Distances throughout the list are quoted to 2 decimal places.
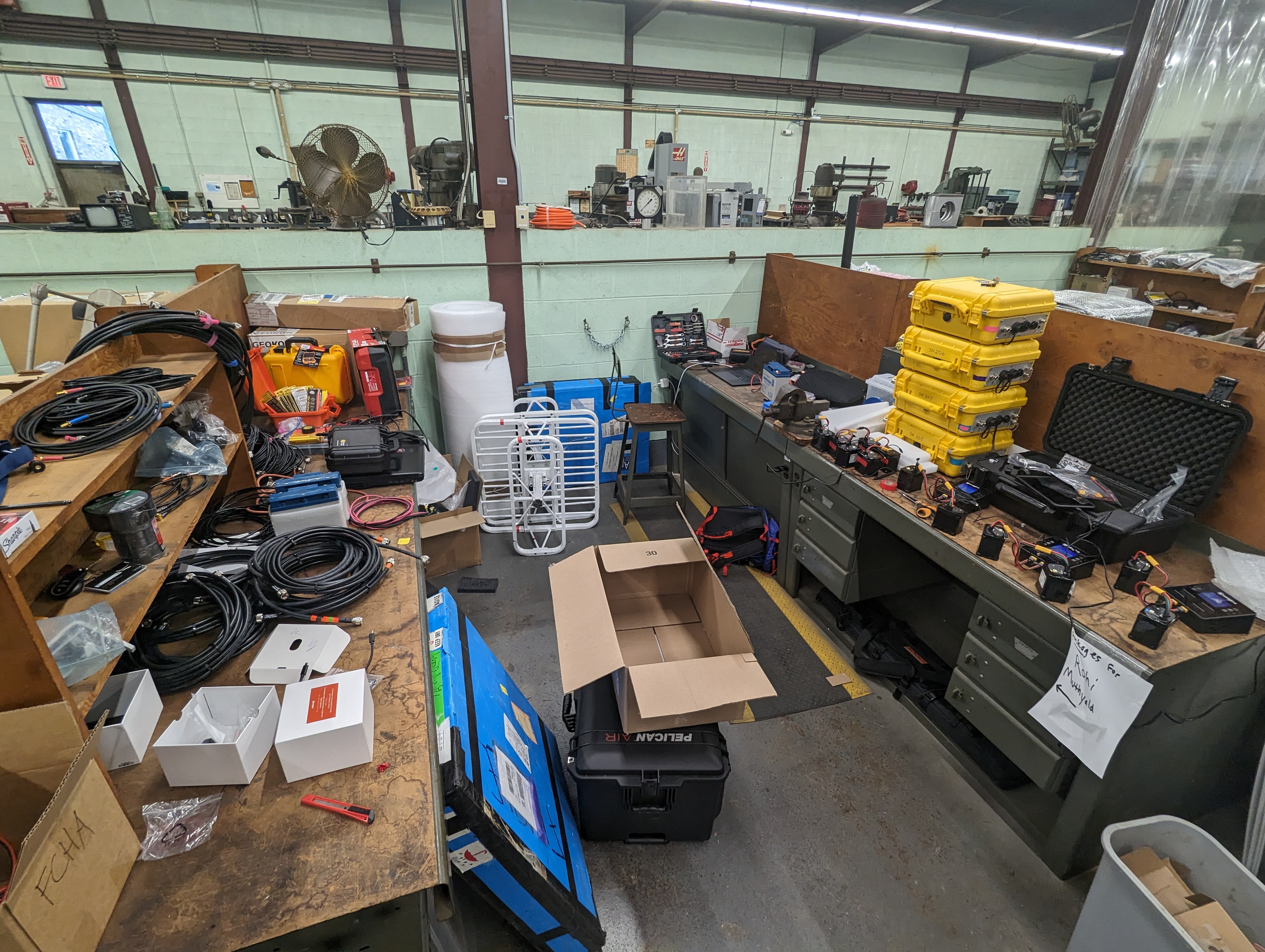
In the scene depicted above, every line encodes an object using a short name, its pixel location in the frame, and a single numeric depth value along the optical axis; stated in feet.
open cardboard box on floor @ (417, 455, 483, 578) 8.64
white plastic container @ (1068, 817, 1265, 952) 3.69
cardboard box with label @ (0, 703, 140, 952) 2.10
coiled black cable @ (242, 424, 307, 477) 6.59
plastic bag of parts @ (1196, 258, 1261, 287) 11.41
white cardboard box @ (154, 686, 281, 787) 3.11
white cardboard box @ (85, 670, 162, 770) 3.25
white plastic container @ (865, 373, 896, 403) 8.21
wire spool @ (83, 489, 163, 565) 3.75
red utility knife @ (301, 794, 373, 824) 3.06
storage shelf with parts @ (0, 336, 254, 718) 2.53
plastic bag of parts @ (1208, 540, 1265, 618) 4.42
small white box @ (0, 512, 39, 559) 2.47
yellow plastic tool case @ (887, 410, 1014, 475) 6.67
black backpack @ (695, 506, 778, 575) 9.15
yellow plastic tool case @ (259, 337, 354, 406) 8.35
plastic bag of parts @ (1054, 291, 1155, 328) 7.27
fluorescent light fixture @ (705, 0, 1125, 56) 14.65
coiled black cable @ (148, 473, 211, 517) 4.59
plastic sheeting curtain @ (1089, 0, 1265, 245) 10.46
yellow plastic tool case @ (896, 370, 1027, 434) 6.40
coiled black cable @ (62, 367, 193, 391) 4.50
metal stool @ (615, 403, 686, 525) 9.91
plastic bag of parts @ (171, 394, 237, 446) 5.32
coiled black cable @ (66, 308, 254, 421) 4.65
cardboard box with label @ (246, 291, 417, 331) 9.16
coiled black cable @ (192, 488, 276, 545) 5.38
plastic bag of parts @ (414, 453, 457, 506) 8.64
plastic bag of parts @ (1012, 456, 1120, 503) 5.43
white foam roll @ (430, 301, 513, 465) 9.69
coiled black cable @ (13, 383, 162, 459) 3.49
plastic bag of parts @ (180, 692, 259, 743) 3.34
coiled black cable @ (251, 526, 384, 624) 4.54
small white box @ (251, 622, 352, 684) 3.92
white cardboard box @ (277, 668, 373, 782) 3.23
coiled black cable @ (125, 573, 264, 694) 3.87
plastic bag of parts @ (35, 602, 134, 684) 3.07
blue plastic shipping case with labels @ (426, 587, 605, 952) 3.58
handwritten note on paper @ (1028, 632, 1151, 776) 4.04
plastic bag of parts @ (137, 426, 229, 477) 4.91
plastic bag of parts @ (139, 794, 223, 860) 2.90
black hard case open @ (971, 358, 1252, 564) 4.97
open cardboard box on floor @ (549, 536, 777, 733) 4.24
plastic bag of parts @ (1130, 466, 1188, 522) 5.07
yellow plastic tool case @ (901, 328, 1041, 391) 6.21
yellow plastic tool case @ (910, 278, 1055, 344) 5.98
